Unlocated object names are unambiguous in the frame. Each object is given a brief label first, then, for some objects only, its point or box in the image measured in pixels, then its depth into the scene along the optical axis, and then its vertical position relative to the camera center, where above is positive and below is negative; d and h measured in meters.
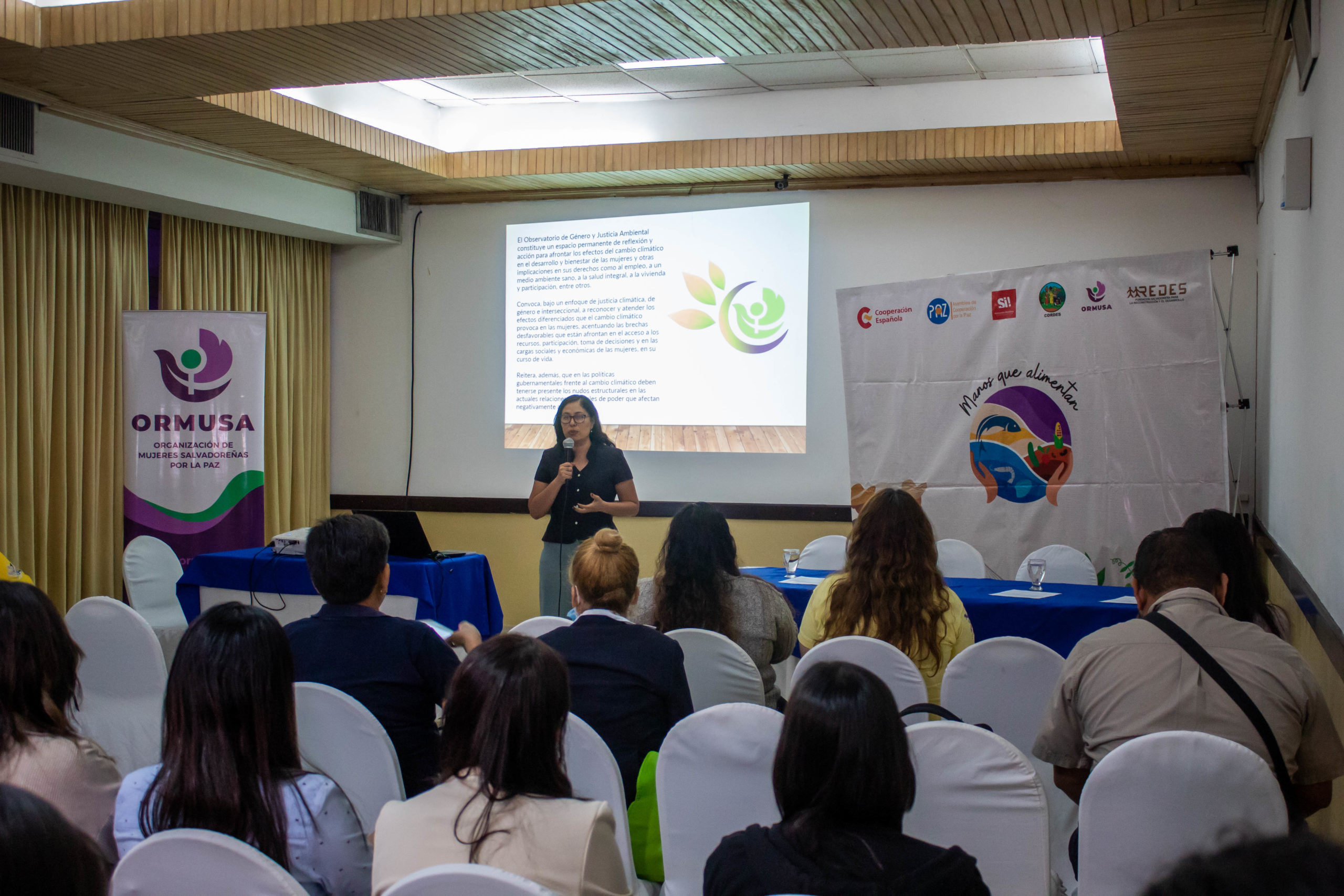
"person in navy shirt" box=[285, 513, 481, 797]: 2.34 -0.54
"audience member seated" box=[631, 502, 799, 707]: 3.21 -0.54
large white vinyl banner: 4.79 +0.09
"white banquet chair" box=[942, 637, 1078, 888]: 2.63 -0.68
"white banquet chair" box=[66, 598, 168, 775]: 3.31 -0.84
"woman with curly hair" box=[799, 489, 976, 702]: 3.03 -0.52
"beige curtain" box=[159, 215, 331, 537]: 6.27 +0.69
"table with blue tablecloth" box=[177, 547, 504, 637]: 4.85 -0.78
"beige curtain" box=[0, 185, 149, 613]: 5.30 +0.20
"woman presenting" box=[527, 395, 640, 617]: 5.24 -0.37
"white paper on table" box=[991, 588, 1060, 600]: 4.00 -0.67
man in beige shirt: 1.98 -0.53
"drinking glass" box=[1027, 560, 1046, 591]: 4.16 -0.61
